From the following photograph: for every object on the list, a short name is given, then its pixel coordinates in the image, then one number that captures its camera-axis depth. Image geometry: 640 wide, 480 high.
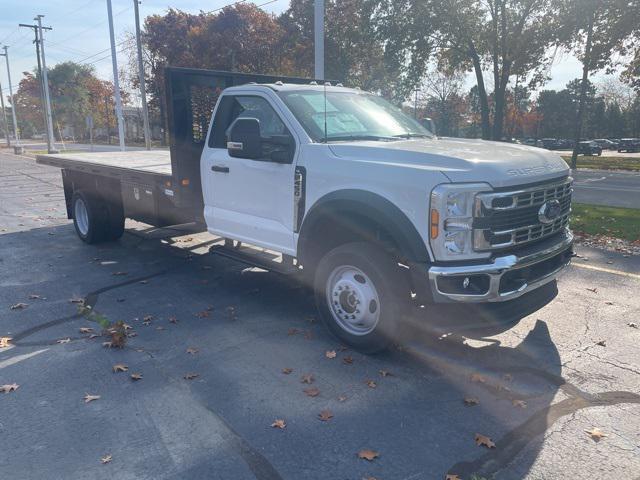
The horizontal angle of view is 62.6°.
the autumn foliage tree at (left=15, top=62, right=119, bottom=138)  76.75
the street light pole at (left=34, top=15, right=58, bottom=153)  39.94
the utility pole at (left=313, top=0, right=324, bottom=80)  13.23
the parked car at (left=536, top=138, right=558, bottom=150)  58.14
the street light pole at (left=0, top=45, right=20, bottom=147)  56.84
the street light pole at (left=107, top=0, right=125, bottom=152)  29.72
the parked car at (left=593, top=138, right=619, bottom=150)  59.81
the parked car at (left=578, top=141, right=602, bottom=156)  45.69
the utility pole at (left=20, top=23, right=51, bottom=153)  42.88
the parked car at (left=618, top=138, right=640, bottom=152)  54.91
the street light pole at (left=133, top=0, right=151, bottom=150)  30.94
